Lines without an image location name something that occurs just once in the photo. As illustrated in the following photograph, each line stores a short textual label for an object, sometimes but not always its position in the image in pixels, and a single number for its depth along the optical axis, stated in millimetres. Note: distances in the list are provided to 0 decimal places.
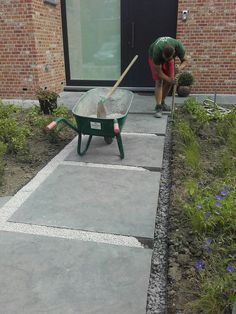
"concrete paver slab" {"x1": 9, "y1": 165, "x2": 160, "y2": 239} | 2670
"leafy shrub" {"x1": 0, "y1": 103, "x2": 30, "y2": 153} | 4125
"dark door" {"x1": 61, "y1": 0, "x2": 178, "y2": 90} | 7462
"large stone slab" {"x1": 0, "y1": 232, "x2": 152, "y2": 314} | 1867
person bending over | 5086
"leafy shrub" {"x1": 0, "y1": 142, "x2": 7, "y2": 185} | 3528
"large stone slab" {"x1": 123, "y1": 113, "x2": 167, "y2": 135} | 5130
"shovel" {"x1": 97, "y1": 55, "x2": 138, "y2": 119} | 4207
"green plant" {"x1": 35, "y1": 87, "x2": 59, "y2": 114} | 5586
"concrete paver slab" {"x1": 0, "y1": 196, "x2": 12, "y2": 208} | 3016
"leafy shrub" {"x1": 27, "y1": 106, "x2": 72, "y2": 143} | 4633
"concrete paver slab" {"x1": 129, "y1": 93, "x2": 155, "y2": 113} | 6321
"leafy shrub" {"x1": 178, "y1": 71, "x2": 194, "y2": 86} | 7188
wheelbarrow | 3816
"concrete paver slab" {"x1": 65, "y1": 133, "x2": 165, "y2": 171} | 3955
